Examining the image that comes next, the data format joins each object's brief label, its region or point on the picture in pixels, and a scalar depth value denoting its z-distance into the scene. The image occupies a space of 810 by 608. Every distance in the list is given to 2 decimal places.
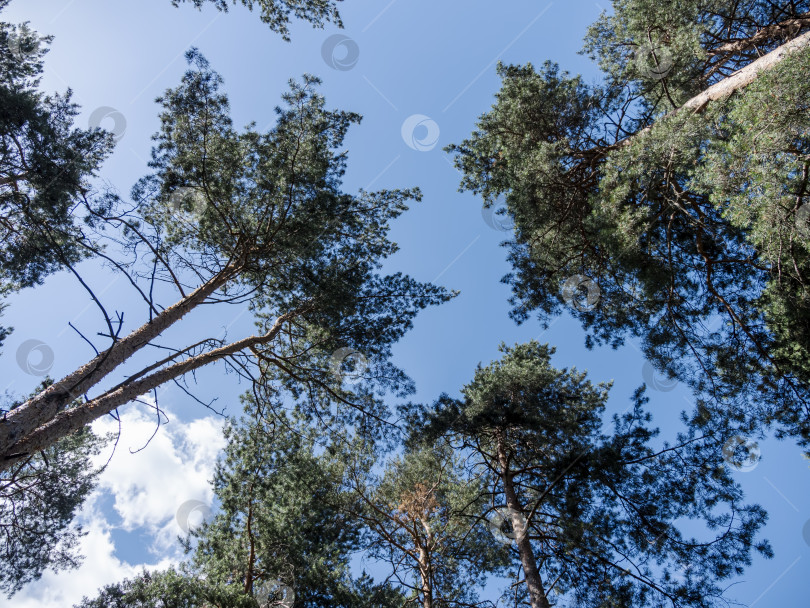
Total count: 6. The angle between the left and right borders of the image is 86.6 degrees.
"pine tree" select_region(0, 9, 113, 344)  6.38
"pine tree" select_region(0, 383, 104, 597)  8.06
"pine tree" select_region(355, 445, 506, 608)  9.41
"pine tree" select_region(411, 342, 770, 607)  7.75
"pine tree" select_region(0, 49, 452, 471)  7.70
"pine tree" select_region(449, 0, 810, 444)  4.62
